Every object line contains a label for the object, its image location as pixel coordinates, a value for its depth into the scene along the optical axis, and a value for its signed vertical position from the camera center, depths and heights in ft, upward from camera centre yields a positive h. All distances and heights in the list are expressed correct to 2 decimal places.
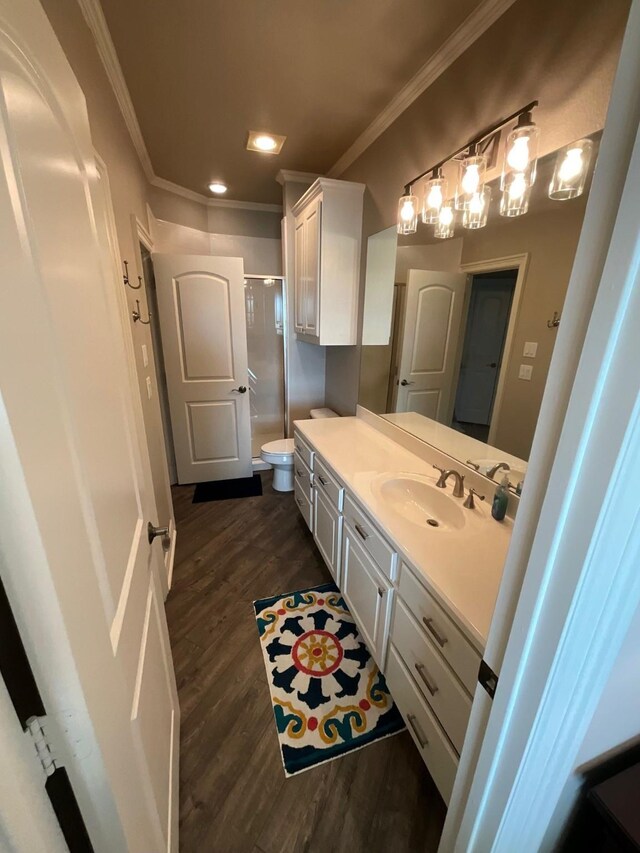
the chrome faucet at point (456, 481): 4.74 -2.14
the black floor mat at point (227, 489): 10.12 -5.05
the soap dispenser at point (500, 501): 4.13 -2.05
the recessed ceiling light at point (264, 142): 6.94 +3.59
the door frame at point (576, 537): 1.28 -0.91
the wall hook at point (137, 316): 5.90 +0.01
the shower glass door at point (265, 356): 12.71 -1.36
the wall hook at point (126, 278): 5.34 +0.58
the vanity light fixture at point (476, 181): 3.58 +1.74
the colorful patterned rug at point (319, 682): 4.32 -5.05
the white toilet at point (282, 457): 9.78 -3.79
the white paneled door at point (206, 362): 9.36 -1.23
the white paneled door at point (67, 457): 1.19 -0.60
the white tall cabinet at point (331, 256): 7.20 +1.38
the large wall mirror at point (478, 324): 3.81 +0.00
